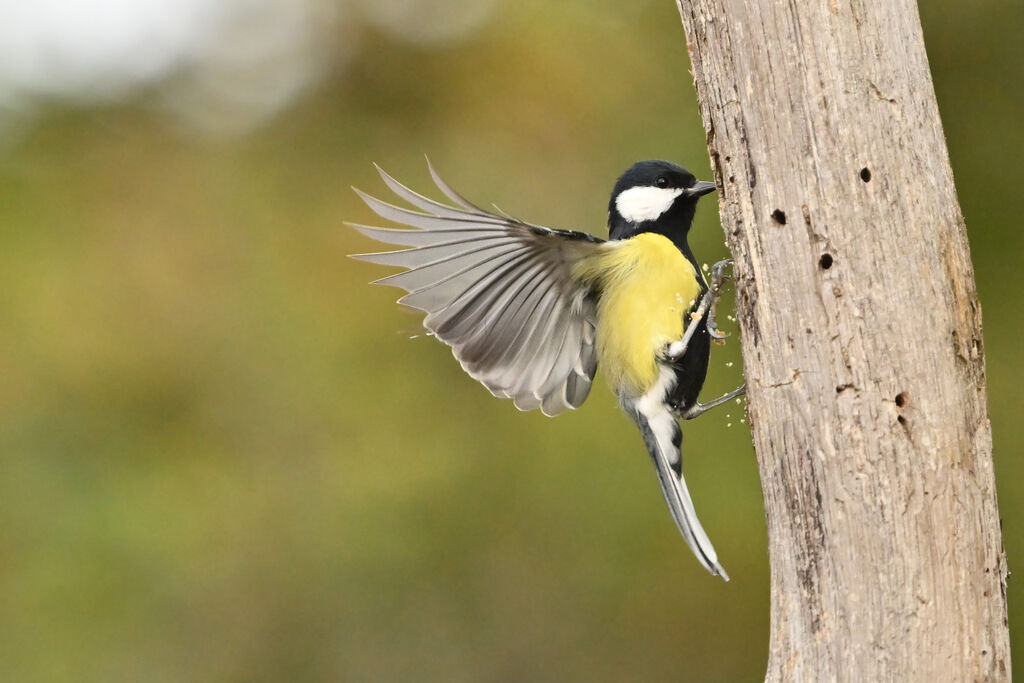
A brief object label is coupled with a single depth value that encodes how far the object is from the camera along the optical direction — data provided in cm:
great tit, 533
